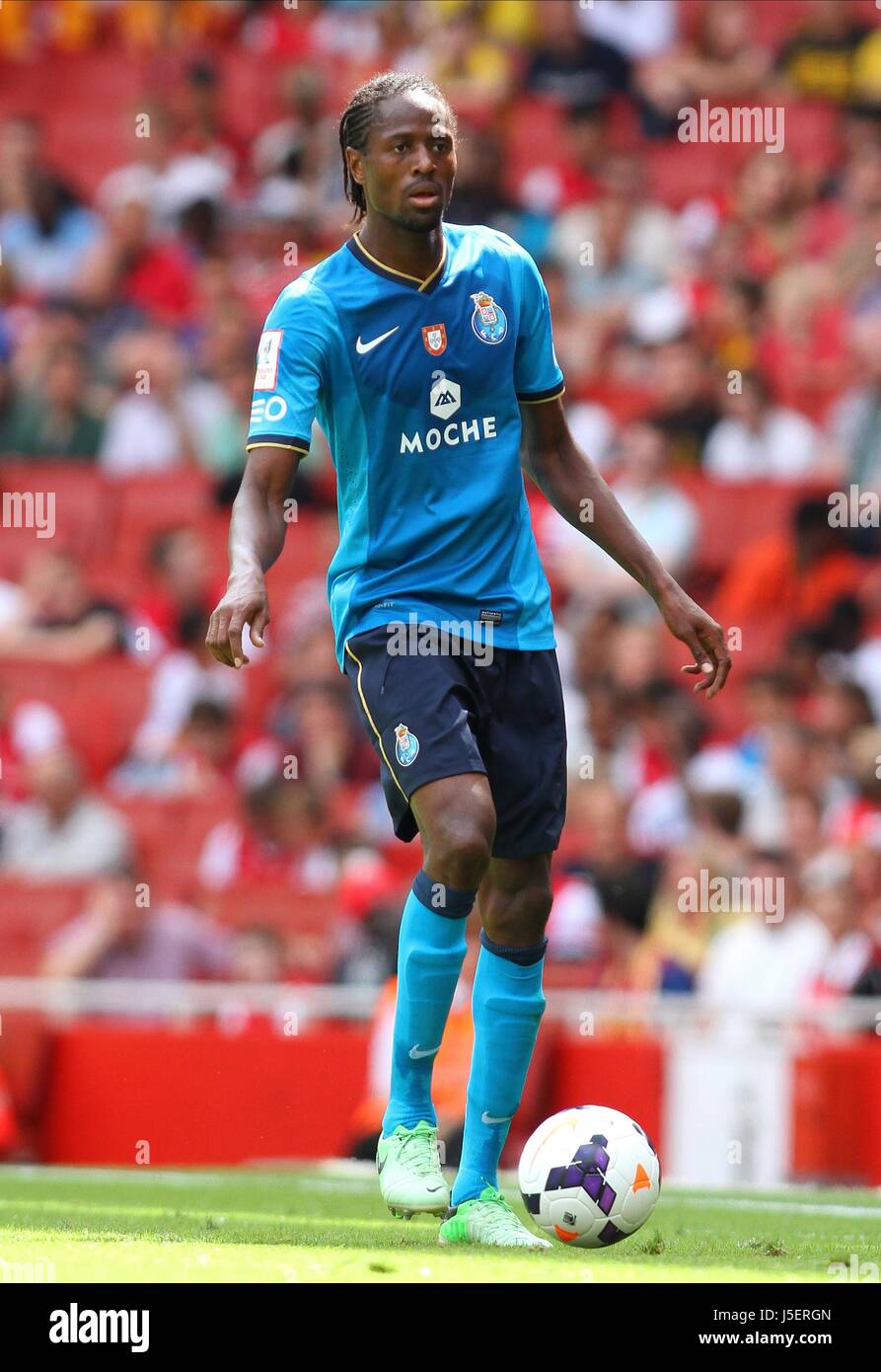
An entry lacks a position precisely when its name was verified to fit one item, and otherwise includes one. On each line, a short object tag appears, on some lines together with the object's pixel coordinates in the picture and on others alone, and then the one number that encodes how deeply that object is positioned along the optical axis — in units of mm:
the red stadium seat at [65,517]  15164
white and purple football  5629
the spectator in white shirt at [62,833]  12719
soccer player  5723
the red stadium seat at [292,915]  11766
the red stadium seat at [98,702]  13836
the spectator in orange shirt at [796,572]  13352
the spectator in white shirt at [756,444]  14297
